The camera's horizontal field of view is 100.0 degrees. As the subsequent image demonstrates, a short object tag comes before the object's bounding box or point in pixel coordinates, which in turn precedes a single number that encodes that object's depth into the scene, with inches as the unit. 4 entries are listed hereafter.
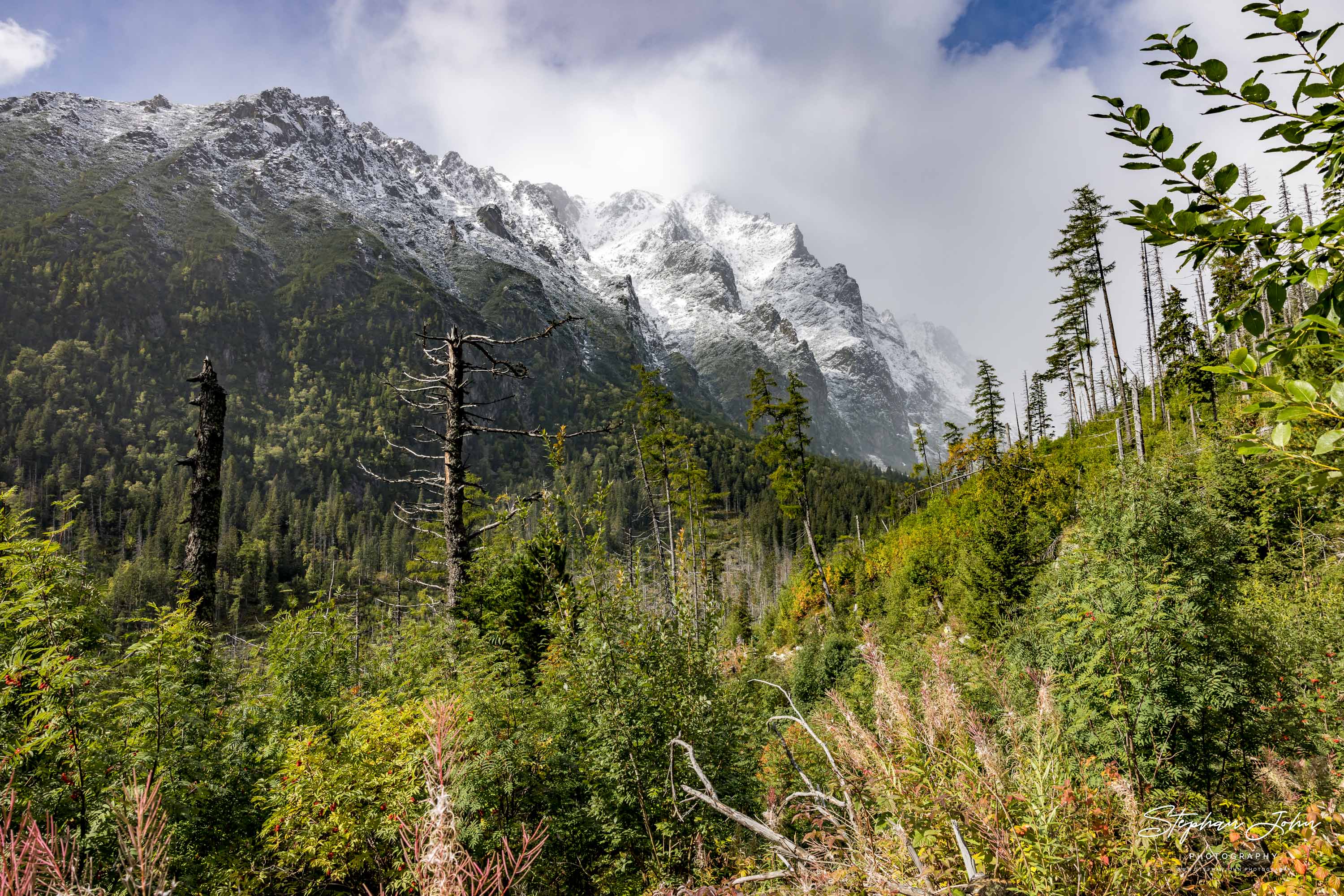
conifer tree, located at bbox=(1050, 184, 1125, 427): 814.5
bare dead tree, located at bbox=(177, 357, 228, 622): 304.2
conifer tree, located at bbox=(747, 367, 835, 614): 884.0
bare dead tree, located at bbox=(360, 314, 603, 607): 336.5
